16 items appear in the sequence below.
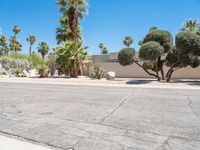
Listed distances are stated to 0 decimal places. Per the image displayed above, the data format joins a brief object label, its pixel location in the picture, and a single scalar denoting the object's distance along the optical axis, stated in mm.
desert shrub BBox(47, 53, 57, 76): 21041
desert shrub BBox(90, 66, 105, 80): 17313
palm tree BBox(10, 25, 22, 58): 47354
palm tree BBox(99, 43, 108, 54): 56674
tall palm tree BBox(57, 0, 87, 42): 21667
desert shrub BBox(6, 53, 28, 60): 34498
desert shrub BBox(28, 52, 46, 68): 34215
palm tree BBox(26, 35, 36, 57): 54430
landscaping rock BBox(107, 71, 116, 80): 16725
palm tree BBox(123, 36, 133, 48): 47103
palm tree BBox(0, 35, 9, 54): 46416
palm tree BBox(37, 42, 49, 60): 53885
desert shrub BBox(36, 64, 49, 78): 20443
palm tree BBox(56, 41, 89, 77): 19343
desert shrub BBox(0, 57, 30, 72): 25394
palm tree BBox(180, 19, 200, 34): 26311
